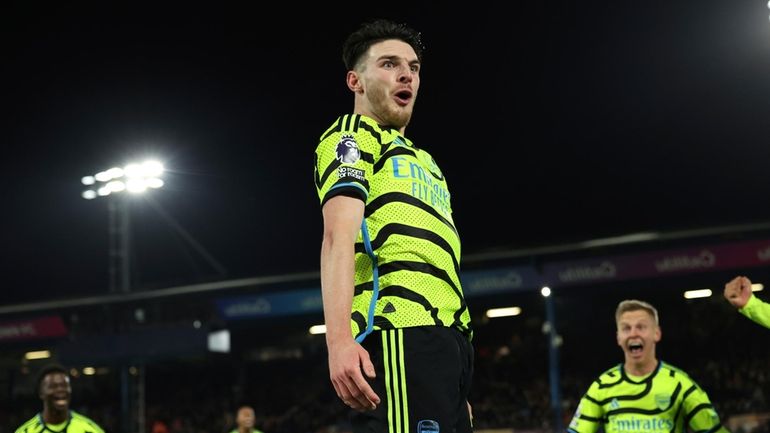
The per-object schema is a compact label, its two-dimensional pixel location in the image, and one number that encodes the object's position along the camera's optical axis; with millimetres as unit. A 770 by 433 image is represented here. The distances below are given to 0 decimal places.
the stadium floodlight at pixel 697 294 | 23478
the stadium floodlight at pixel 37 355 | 33406
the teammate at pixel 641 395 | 6953
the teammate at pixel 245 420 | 14211
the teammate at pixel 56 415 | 7875
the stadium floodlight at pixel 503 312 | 29562
